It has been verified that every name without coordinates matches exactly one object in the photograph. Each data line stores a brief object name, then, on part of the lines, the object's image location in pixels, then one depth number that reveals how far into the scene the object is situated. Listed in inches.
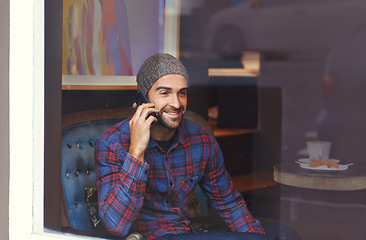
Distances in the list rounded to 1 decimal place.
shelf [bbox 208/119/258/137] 121.7
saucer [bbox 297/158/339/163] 118.1
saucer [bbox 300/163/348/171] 110.9
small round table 106.7
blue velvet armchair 85.8
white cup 120.7
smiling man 78.6
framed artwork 86.3
